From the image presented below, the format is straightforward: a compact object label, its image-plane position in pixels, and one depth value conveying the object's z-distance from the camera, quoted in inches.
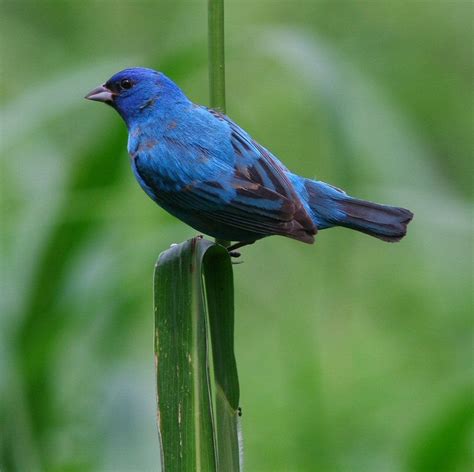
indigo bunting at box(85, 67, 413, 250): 172.7
